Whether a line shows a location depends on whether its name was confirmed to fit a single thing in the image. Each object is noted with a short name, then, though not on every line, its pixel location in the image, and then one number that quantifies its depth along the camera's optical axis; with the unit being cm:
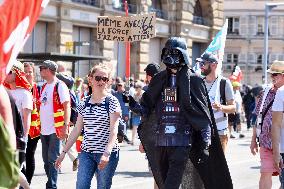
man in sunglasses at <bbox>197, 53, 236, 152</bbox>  1674
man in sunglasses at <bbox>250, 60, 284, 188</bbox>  1433
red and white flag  708
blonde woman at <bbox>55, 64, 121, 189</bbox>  1312
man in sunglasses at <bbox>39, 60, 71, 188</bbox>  1744
